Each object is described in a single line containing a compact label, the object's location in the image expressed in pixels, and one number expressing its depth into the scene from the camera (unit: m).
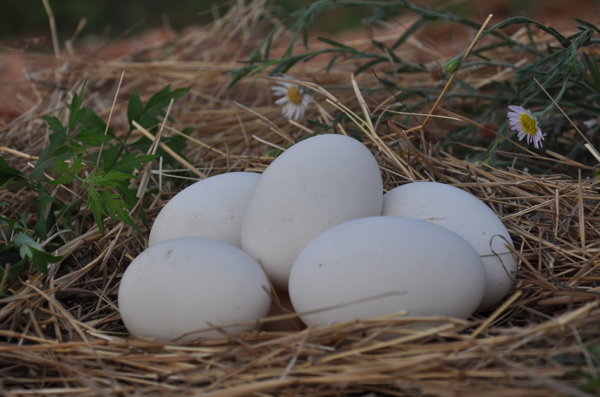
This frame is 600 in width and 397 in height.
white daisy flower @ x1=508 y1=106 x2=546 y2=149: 0.83
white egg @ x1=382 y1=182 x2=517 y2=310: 0.77
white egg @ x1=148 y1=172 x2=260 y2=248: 0.80
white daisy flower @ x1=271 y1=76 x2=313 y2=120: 0.95
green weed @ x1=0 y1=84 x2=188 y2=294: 0.80
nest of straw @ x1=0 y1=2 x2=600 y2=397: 0.71
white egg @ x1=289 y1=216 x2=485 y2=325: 0.73
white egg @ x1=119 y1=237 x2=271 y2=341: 0.74
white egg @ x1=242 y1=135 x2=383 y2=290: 0.77
